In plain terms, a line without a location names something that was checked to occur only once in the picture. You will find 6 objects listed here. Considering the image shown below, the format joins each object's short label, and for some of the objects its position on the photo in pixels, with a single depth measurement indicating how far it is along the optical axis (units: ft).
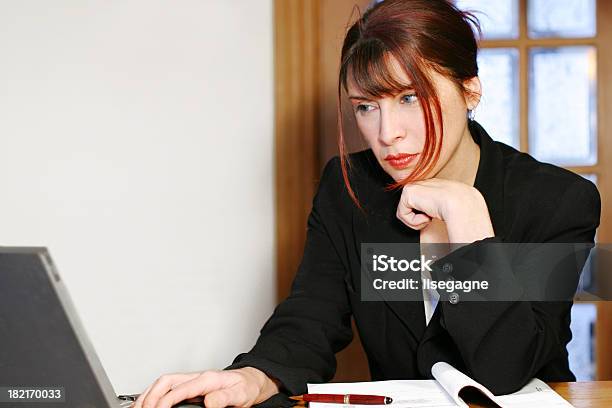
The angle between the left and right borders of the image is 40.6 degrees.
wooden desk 3.62
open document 3.58
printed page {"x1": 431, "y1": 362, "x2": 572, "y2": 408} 3.58
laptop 2.43
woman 4.12
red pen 3.52
